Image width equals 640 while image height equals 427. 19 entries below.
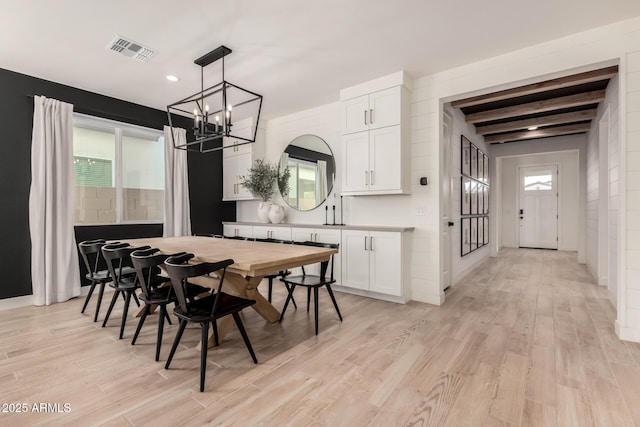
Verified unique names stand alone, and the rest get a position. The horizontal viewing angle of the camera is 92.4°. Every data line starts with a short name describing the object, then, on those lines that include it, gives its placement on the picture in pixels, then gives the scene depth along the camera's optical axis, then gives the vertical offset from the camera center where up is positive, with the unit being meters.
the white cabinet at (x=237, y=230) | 5.43 -0.33
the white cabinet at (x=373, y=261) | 3.68 -0.63
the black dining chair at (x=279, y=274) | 3.41 -0.73
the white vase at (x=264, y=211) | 5.21 +0.01
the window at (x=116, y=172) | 4.25 +0.61
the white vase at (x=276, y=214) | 5.13 -0.04
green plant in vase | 5.16 +0.43
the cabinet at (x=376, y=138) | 3.69 +0.93
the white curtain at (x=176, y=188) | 4.96 +0.40
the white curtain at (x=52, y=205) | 3.68 +0.10
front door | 8.22 +0.09
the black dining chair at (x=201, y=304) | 1.98 -0.67
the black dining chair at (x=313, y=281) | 2.86 -0.69
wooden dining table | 2.30 -0.38
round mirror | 4.88 +0.65
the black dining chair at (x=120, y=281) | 2.74 -0.66
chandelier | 2.93 +1.64
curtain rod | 4.14 +1.40
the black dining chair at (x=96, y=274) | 3.08 -0.64
